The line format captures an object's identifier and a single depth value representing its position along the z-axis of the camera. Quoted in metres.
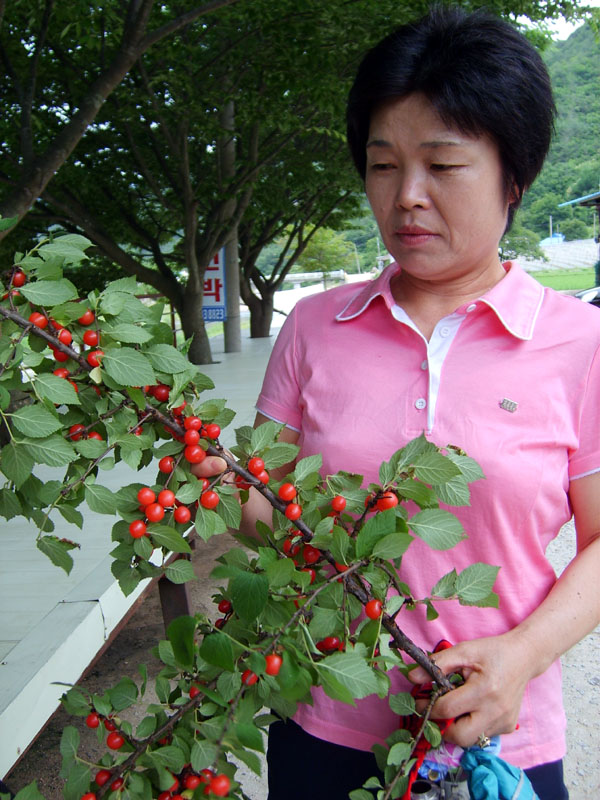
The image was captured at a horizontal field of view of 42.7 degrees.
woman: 1.38
